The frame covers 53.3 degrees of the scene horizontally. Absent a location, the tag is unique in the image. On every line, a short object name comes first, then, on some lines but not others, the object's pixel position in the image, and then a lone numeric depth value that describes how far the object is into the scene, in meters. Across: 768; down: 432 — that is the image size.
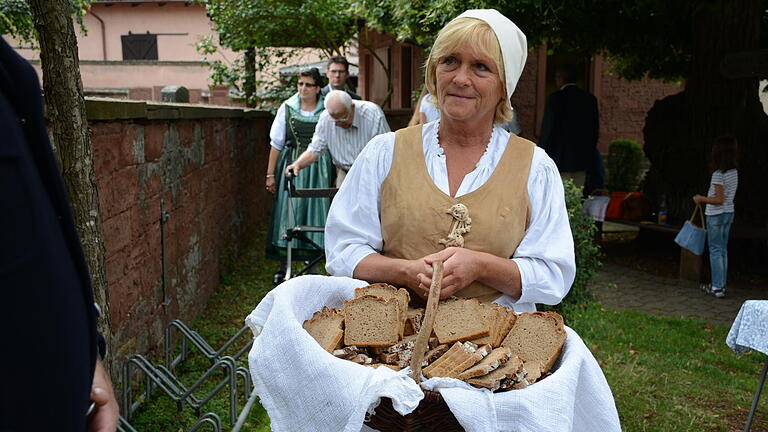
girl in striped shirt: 7.15
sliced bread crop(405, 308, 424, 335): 1.93
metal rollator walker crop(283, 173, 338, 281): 5.79
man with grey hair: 6.16
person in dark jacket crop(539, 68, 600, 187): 9.06
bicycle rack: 3.79
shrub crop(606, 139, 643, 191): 14.12
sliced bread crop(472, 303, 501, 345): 1.82
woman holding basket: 2.05
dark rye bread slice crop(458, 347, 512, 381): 1.64
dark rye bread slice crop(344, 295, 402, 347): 1.83
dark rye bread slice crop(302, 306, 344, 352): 1.83
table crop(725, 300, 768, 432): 3.48
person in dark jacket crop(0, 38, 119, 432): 0.82
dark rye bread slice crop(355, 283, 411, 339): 1.95
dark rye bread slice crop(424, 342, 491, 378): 1.67
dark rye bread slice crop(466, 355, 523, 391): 1.62
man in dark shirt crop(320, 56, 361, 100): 6.97
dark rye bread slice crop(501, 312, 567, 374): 1.80
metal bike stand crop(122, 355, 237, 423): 3.84
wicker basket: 1.60
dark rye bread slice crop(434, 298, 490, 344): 1.81
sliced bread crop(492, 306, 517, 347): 1.88
